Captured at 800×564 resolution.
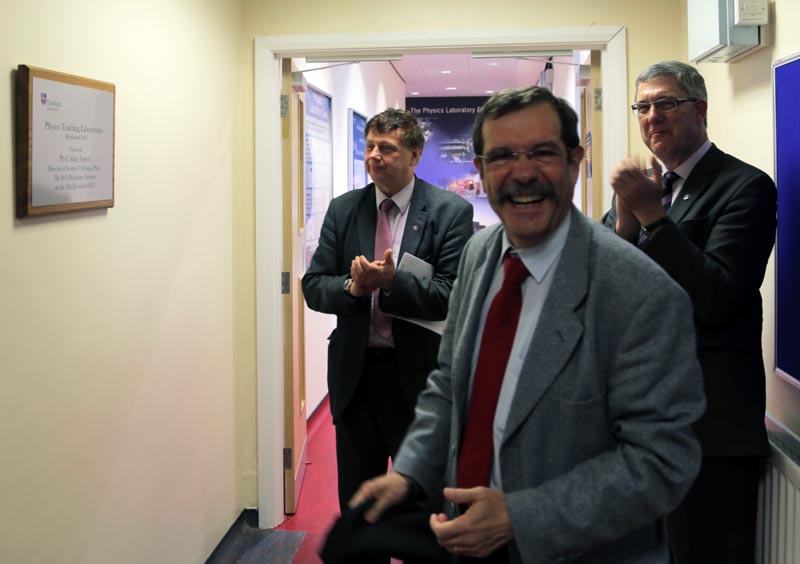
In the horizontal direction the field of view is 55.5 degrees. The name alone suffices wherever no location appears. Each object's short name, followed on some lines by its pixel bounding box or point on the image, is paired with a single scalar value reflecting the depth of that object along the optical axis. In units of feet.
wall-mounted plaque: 5.96
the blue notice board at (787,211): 6.54
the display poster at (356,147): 20.29
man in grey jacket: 3.67
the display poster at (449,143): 43.09
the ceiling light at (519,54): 10.97
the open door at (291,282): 11.55
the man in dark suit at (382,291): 8.23
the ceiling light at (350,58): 11.13
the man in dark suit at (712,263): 5.60
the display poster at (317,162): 14.93
